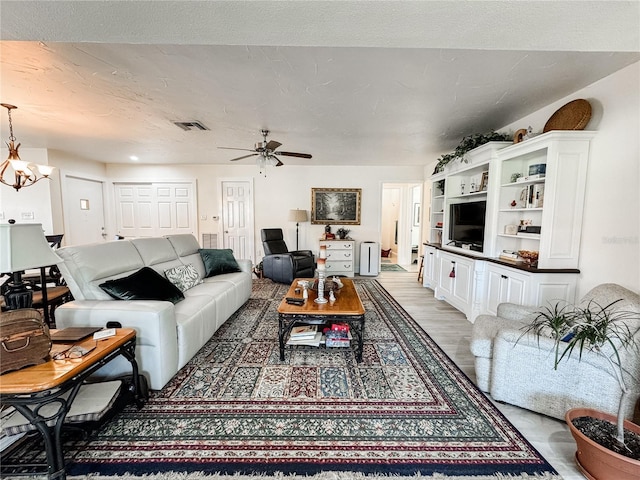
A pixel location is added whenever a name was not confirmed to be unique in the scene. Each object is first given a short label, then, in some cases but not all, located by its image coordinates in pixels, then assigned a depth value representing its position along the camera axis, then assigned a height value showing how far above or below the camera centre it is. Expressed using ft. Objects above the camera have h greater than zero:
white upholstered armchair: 4.85 -2.93
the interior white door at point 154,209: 18.94 +0.64
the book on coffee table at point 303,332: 7.73 -3.42
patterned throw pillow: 8.99 -2.10
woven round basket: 7.18 +3.09
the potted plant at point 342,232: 18.44 -0.85
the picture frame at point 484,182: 10.62 +1.67
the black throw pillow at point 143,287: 6.64 -1.89
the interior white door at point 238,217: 18.88 +0.11
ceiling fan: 10.85 +2.81
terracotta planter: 3.70 -3.48
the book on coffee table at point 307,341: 7.61 -3.56
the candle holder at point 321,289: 7.91 -2.12
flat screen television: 10.72 -0.09
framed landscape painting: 18.76 +1.07
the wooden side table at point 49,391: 3.65 -2.55
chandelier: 9.45 +1.97
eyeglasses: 4.27 -2.29
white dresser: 17.61 -2.50
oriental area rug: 4.28 -4.02
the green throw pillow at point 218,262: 11.28 -1.92
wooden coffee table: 7.13 -2.61
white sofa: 5.90 -2.32
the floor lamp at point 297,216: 17.60 +0.24
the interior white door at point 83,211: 15.57 +0.36
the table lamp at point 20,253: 4.31 -0.65
